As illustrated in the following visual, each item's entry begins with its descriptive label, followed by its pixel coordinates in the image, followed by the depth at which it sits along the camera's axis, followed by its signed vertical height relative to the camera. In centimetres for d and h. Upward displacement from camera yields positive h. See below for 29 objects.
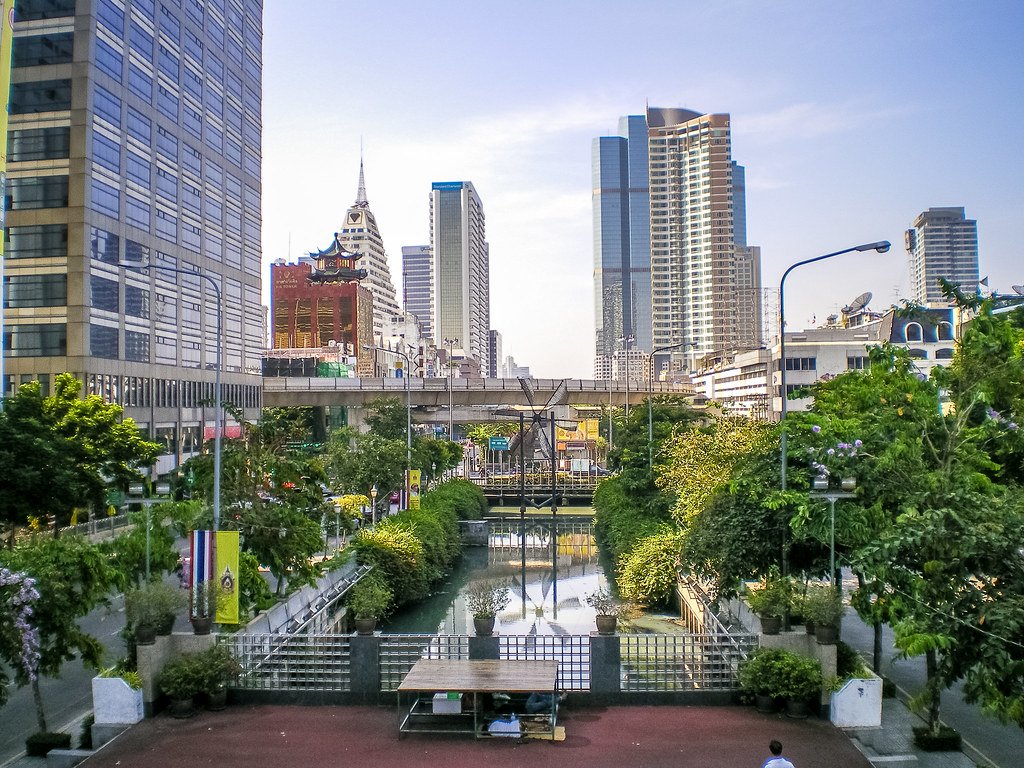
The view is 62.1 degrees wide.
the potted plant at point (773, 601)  1695 -369
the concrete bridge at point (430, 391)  8162 +291
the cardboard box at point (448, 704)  1494 -500
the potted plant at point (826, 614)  1551 -358
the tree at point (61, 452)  2980 -115
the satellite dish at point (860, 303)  10600 +1443
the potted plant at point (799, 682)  1540 -479
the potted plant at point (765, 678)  1560 -479
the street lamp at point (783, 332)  1838 +203
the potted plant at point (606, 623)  1599 -384
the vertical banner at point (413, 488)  4059 -343
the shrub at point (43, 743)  1493 -563
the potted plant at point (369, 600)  1700 -491
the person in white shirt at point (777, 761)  1058 -427
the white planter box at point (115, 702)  1546 -508
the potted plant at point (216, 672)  1602 -476
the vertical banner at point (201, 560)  1794 -292
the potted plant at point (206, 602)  1683 -369
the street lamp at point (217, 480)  1977 -136
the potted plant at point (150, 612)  1573 -355
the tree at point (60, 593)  1472 -312
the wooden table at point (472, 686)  1426 -447
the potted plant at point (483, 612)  1675 -393
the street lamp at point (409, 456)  4563 -197
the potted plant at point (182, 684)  1577 -488
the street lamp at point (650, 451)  4216 -158
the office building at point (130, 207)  5197 +1483
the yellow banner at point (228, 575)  1789 -322
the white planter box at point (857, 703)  1527 -512
